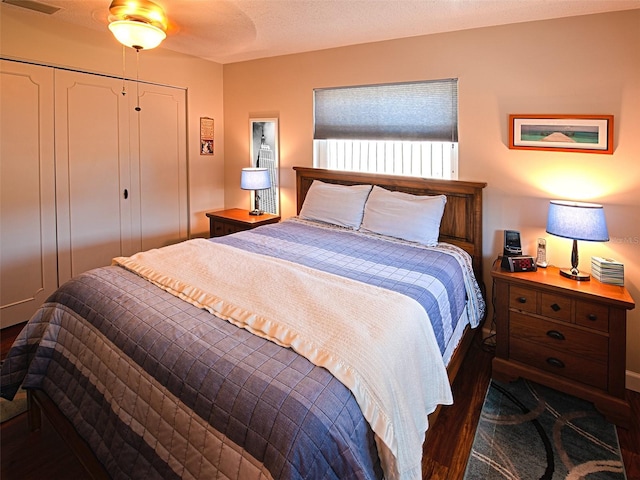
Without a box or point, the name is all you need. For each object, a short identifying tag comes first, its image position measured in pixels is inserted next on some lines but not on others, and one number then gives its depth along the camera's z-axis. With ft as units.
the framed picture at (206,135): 14.17
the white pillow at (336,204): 10.34
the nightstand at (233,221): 12.44
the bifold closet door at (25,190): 9.55
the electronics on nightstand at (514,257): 8.03
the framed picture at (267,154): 13.37
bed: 3.67
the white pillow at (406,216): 9.06
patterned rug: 5.80
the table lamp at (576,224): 7.06
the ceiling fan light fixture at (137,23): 6.98
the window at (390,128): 9.78
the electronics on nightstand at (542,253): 8.26
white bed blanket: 4.07
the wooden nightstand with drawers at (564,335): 6.80
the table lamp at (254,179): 12.65
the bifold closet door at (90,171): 10.62
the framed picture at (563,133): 7.72
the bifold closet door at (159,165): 12.35
